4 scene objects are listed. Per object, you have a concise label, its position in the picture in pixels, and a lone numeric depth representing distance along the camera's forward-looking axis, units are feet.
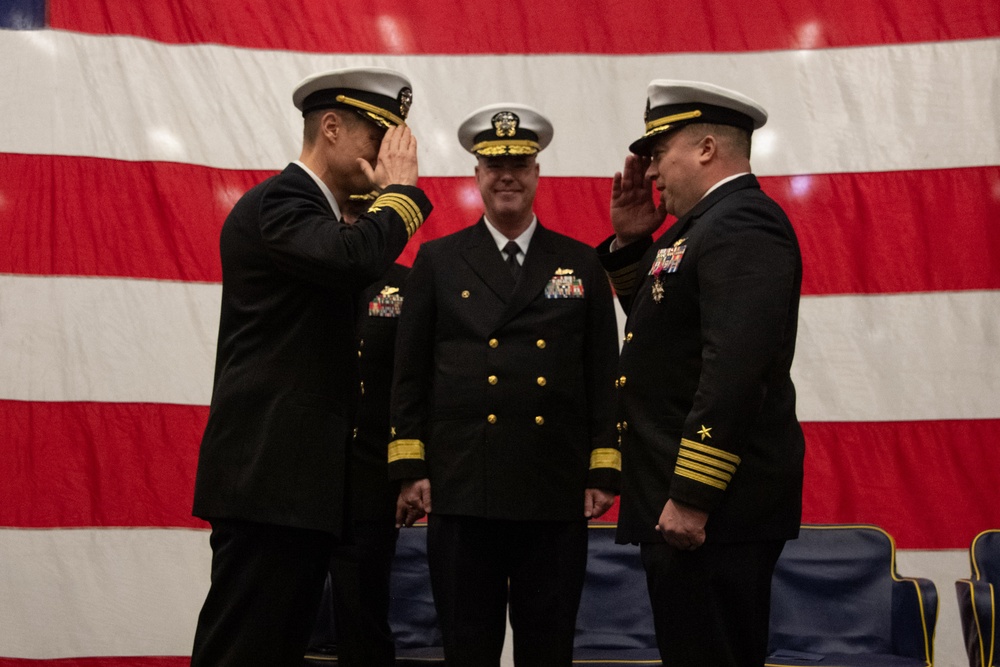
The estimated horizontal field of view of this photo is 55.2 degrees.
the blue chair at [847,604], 8.62
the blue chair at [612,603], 8.94
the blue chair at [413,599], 9.25
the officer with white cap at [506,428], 7.29
